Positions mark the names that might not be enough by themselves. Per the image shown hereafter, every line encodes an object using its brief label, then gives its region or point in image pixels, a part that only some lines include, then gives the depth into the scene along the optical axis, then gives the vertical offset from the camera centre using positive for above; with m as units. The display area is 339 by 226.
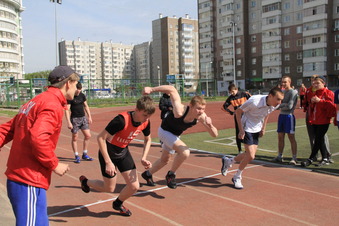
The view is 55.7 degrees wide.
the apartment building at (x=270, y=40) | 62.03 +12.23
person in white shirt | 5.62 -0.45
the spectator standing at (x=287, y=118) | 7.42 -0.54
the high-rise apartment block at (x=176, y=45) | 112.69 +18.73
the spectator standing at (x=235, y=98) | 8.38 -0.06
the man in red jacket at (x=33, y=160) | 2.54 -0.49
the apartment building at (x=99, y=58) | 154.12 +20.29
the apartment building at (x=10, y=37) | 81.60 +16.61
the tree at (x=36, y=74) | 125.44 +10.12
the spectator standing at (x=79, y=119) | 8.01 -0.50
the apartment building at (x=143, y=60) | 147.62 +18.14
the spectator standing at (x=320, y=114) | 7.07 -0.44
